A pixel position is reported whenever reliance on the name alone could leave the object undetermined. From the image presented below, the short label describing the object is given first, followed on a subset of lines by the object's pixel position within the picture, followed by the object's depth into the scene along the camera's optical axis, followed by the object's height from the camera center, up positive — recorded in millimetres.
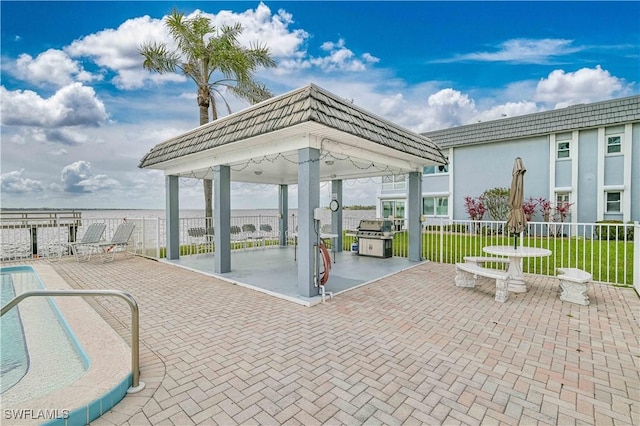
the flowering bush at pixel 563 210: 15211 -192
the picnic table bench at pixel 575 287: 5085 -1458
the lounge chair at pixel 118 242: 9547 -1101
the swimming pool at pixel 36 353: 2783 -1709
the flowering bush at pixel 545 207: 15570 -28
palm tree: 11039 +5966
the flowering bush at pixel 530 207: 15867 -22
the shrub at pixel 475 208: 17109 -65
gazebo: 5129 +1328
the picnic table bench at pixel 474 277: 5324 -1420
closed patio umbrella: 6008 +79
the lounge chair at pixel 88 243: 9406 -1096
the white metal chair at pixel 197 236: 10008 -984
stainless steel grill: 9680 -1050
